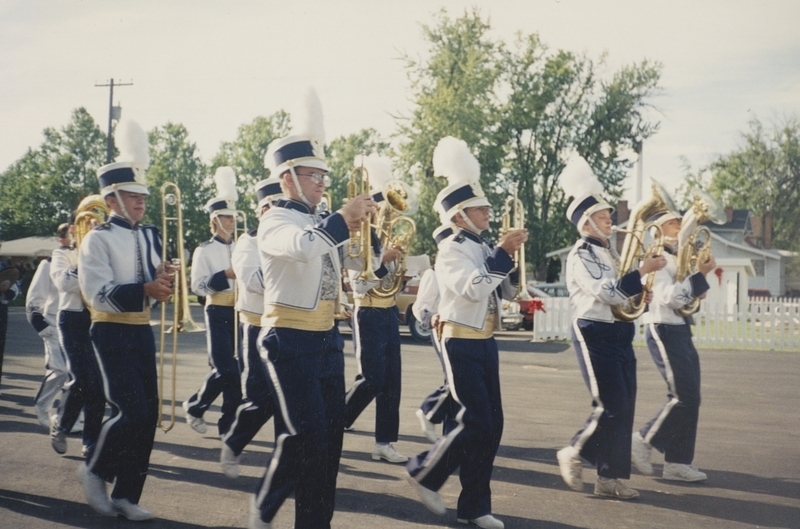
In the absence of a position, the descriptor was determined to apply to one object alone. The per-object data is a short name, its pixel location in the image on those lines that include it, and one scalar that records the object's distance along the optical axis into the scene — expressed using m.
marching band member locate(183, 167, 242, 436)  8.59
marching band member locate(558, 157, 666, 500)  6.66
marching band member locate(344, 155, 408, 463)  7.90
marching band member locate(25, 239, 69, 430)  9.66
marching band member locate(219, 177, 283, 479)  7.22
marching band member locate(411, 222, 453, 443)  8.62
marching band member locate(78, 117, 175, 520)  5.97
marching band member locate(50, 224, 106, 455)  7.79
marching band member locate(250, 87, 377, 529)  5.03
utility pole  16.04
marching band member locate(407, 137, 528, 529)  5.91
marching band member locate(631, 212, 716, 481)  7.36
